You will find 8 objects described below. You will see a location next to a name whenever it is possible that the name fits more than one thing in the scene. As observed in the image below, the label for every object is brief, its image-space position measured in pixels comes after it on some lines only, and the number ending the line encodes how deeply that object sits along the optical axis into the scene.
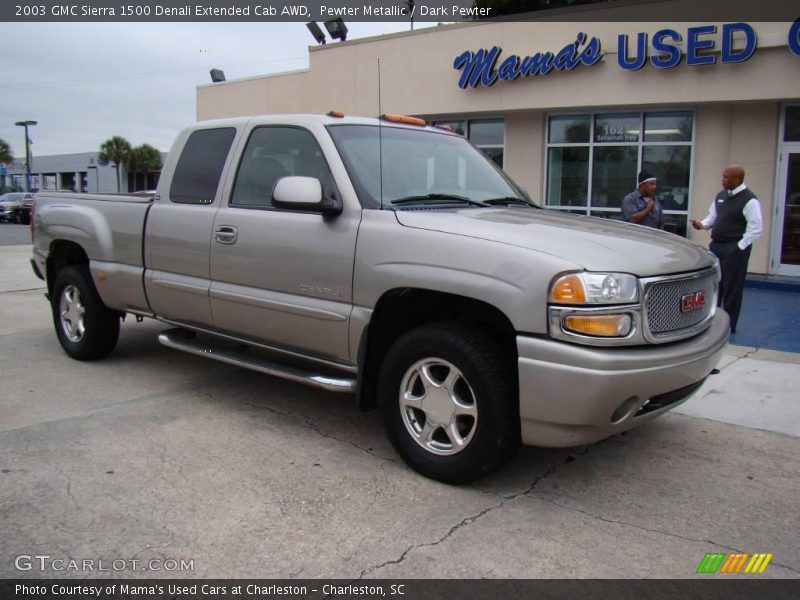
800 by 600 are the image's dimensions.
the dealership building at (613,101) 11.38
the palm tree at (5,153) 76.34
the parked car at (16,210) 33.03
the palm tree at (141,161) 60.91
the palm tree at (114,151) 60.34
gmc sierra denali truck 3.15
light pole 54.84
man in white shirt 7.20
